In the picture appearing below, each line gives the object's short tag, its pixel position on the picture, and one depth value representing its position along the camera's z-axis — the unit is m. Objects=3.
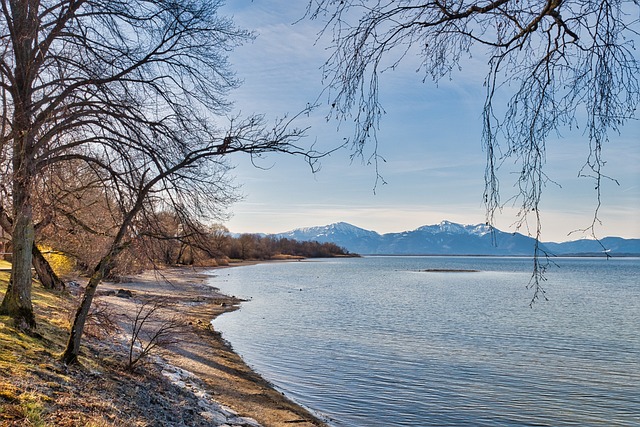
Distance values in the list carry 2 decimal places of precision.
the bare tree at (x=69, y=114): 7.89
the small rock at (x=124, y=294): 29.27
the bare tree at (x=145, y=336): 10.57
